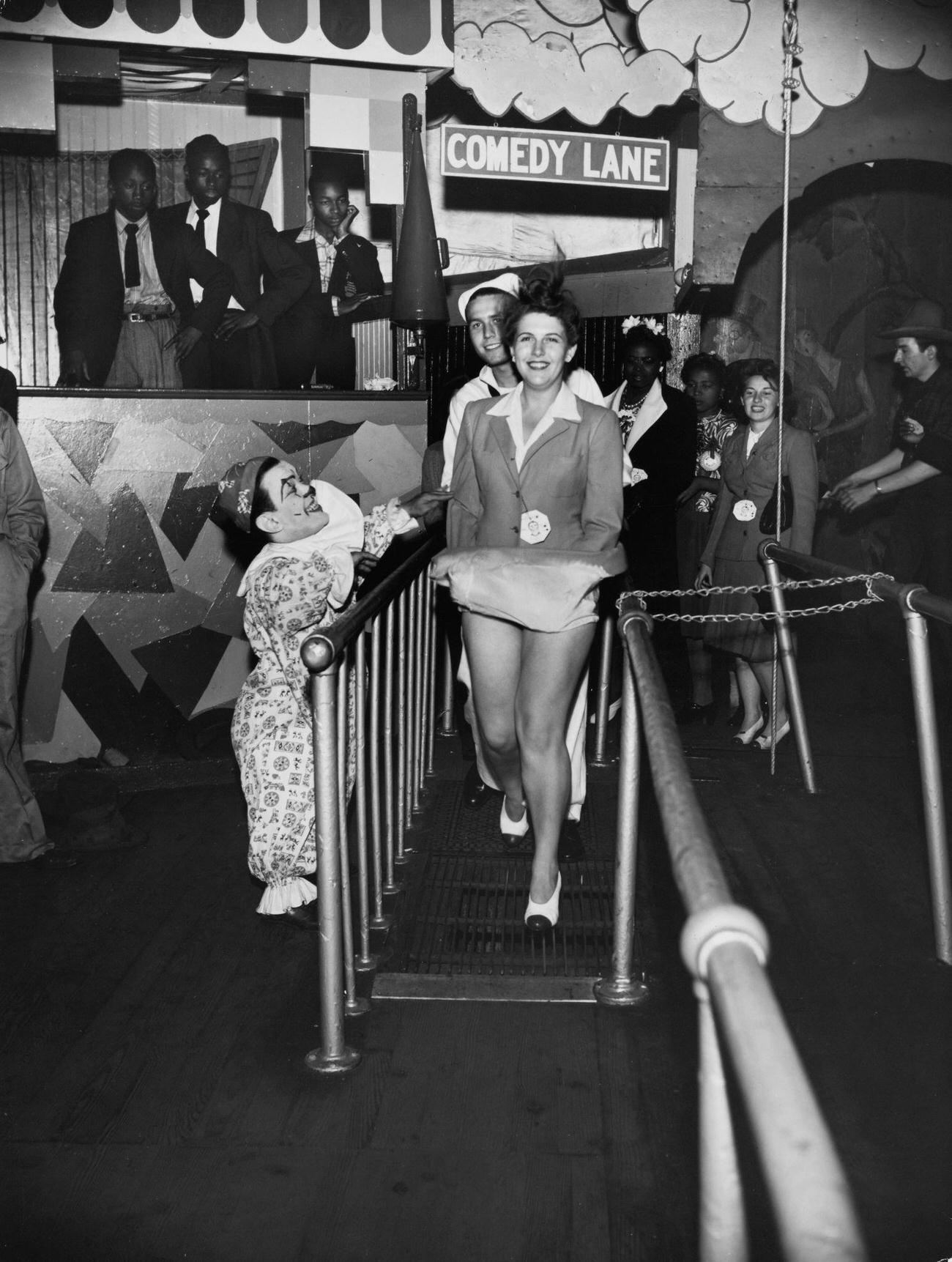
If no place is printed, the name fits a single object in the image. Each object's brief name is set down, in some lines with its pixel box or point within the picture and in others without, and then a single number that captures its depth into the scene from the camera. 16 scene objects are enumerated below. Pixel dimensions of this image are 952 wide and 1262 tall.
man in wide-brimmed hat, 6.41
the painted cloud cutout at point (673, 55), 7.81
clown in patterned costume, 3.96
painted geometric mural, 6.27
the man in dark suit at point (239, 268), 7.98
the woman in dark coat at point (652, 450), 6.35
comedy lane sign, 7.54
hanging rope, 5.05
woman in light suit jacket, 3.74
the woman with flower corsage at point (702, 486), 7.00
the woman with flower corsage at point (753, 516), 6.02
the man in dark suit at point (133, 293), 7.78
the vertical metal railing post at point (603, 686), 5.95
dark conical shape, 6.82
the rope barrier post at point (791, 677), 5.44
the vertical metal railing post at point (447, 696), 6.19
